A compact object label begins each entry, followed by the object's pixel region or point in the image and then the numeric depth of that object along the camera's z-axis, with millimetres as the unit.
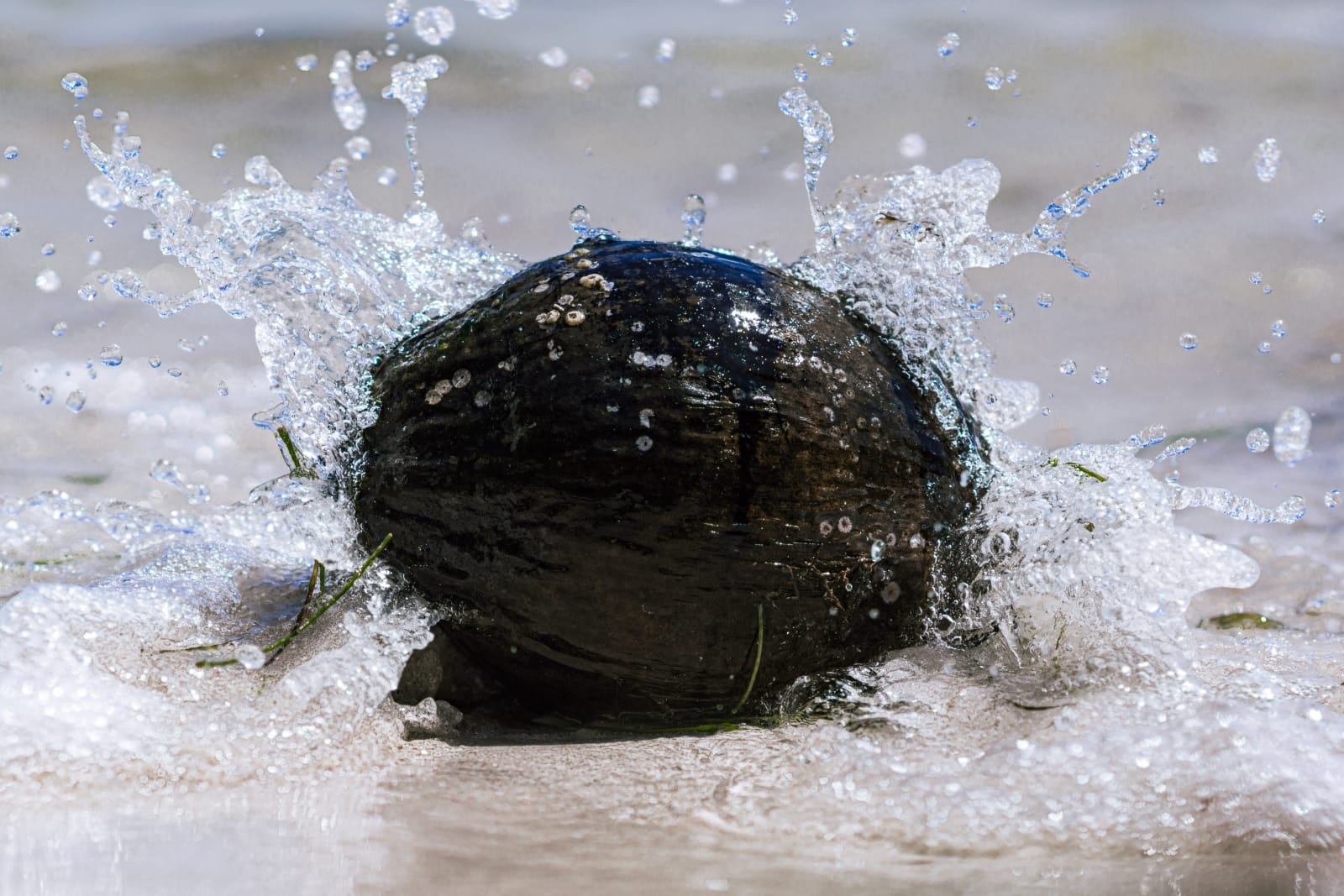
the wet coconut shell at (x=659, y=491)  5574
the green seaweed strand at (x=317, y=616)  6051
